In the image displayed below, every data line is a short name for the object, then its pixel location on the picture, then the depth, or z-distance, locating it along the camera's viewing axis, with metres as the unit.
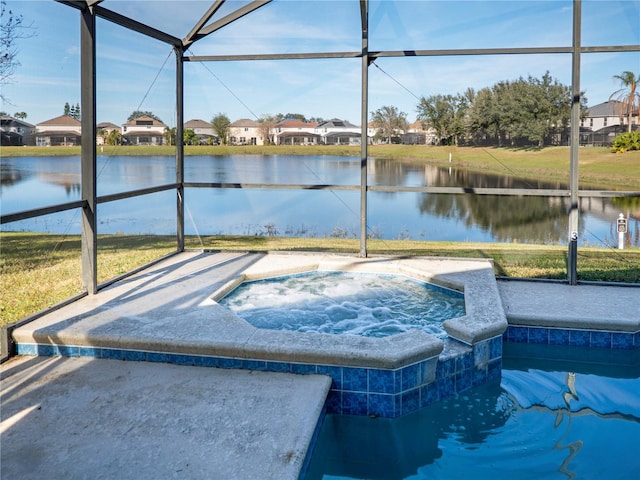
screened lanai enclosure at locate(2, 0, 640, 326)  5.89
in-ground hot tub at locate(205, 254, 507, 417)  3.48
